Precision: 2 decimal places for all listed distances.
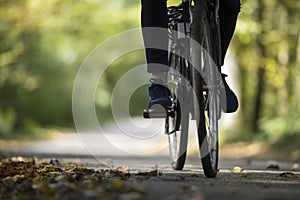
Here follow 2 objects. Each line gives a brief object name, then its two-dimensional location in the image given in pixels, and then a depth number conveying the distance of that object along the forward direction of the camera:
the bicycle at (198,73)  9.30
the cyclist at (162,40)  10.06
